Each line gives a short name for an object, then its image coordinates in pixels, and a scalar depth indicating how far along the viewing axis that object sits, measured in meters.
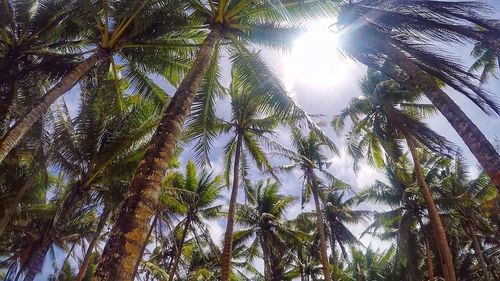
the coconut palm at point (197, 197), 19.19
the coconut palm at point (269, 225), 22.80
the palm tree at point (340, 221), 24.98
